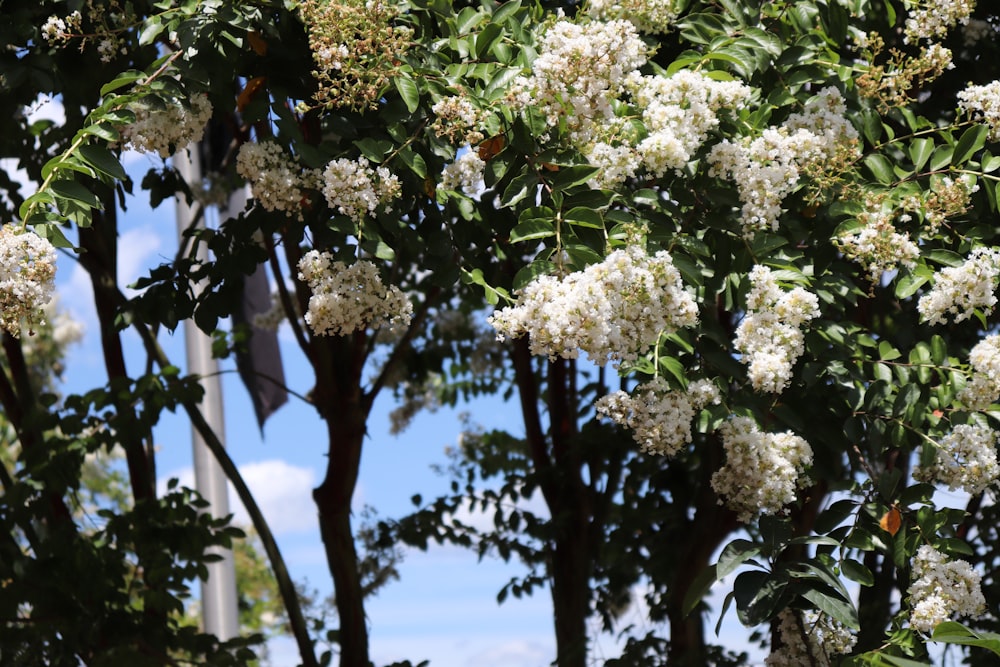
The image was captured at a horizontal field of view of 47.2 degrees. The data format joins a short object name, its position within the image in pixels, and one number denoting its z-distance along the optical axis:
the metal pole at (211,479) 4.89
